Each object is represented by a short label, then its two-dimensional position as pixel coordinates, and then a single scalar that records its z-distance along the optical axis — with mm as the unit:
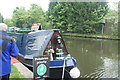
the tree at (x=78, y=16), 29228
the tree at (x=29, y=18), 30172
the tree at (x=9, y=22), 38969
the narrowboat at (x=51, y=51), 5379
